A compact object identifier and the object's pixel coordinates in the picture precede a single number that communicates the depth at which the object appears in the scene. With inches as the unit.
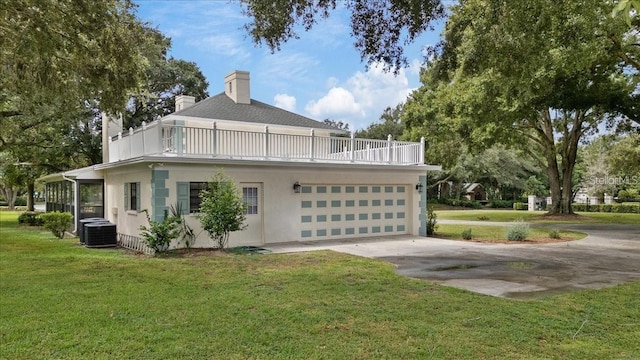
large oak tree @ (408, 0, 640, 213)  328.2
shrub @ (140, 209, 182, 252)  438.0
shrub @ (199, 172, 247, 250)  445.4
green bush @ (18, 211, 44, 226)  889.1
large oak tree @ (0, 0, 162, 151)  315.9
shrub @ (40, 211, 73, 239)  631.2
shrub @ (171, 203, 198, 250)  464.8
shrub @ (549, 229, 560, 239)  609.9
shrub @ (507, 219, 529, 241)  574.6
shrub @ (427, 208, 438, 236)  653.9
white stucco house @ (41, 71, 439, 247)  472.1
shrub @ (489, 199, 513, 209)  1750.9
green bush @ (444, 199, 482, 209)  1708.9
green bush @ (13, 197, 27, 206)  2074.3
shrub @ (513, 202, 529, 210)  1635.1
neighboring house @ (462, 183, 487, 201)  2140.5
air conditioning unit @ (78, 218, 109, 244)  550.0
